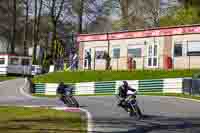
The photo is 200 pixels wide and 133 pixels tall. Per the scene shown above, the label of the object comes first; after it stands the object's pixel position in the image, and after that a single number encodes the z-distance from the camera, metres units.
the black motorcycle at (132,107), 20.72
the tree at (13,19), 77.94
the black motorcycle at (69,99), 25.67
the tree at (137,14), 71.19
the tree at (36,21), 75.75
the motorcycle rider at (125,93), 21.03
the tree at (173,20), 62.30
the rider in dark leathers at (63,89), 25.62
